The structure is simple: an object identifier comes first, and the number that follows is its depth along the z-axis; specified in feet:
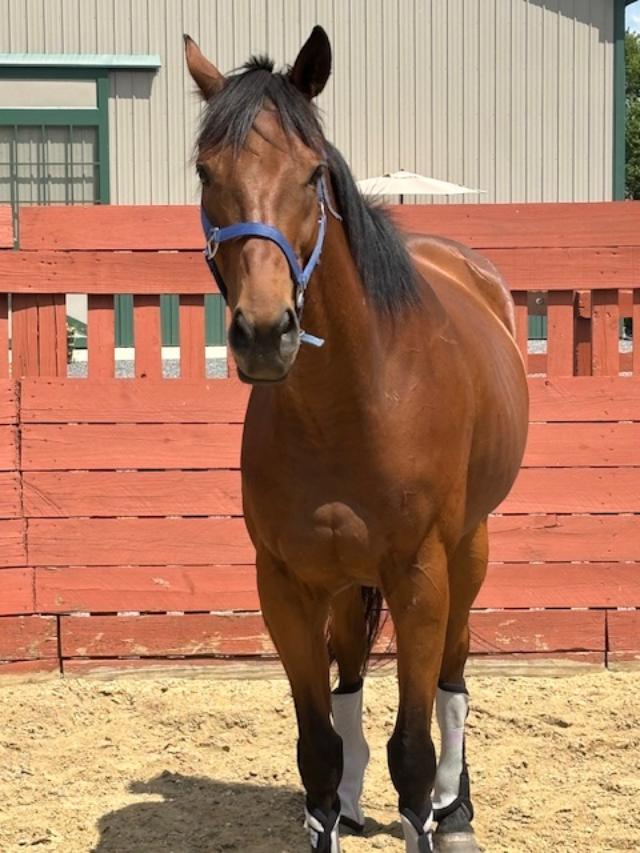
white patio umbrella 43.57
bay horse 7.59
